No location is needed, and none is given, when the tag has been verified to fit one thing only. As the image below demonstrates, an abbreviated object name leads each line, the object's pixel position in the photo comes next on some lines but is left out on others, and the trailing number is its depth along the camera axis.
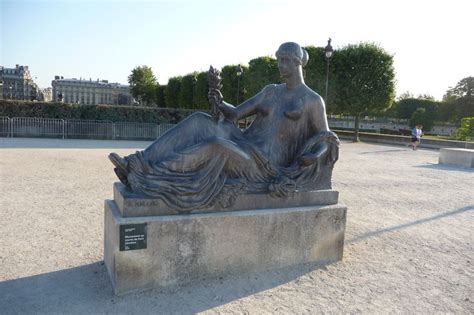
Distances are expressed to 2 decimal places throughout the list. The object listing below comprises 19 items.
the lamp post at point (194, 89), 38.25
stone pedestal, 3.38
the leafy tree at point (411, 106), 52.53
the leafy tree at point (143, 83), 62.16
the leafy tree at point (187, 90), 40.97
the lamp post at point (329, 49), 17.87
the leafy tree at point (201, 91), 36.22
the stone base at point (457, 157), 14.88
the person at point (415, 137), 22.23
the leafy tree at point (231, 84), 31.14
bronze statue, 3.59
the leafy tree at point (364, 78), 27.00
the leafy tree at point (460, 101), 50.31
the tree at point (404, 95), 61.18
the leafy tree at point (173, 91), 46.19
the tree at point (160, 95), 54.25
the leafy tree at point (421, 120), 46.16
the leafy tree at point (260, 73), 27.88
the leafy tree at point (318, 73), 27.28
